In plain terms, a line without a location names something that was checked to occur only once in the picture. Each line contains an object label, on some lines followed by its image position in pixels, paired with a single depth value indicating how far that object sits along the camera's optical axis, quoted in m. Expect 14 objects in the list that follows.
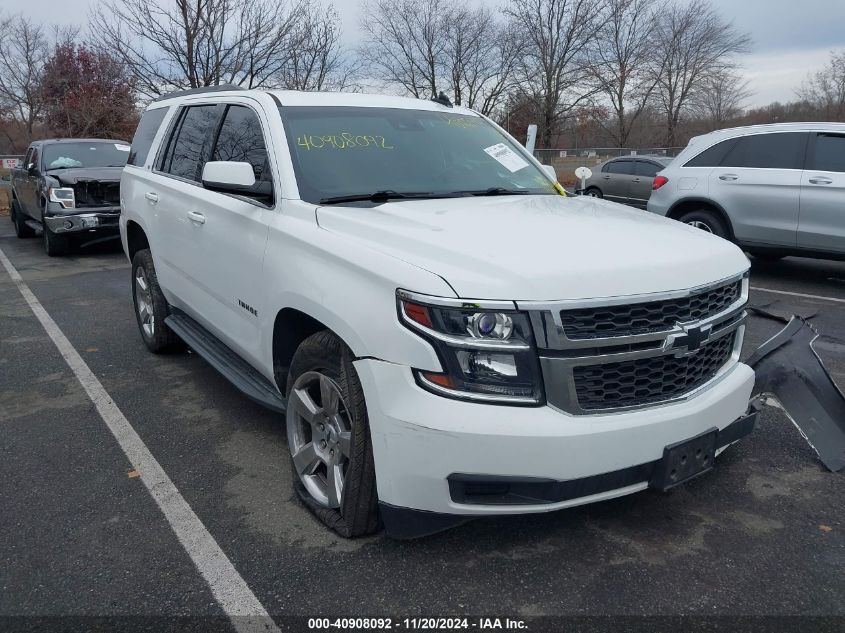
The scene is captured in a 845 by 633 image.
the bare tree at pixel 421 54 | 38.12
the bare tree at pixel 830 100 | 40.51
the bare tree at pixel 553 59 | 38.16
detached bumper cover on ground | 3.60
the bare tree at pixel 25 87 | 36.09
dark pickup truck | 10.98
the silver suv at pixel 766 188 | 7.93
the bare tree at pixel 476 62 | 37.94
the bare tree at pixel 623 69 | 39.09
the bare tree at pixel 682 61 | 40.78
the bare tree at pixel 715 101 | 42.06
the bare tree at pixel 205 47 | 16.64
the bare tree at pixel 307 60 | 19.78
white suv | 2.44
